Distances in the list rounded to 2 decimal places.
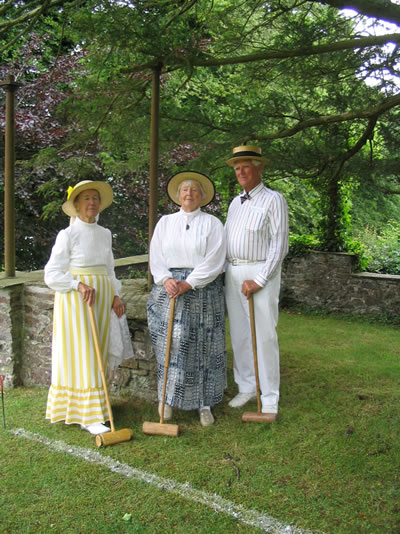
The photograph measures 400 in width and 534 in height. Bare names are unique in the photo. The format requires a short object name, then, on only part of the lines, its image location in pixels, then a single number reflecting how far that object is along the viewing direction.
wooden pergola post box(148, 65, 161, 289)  4.67
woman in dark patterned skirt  3.92
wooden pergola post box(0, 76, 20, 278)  4.77
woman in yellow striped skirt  3.82
